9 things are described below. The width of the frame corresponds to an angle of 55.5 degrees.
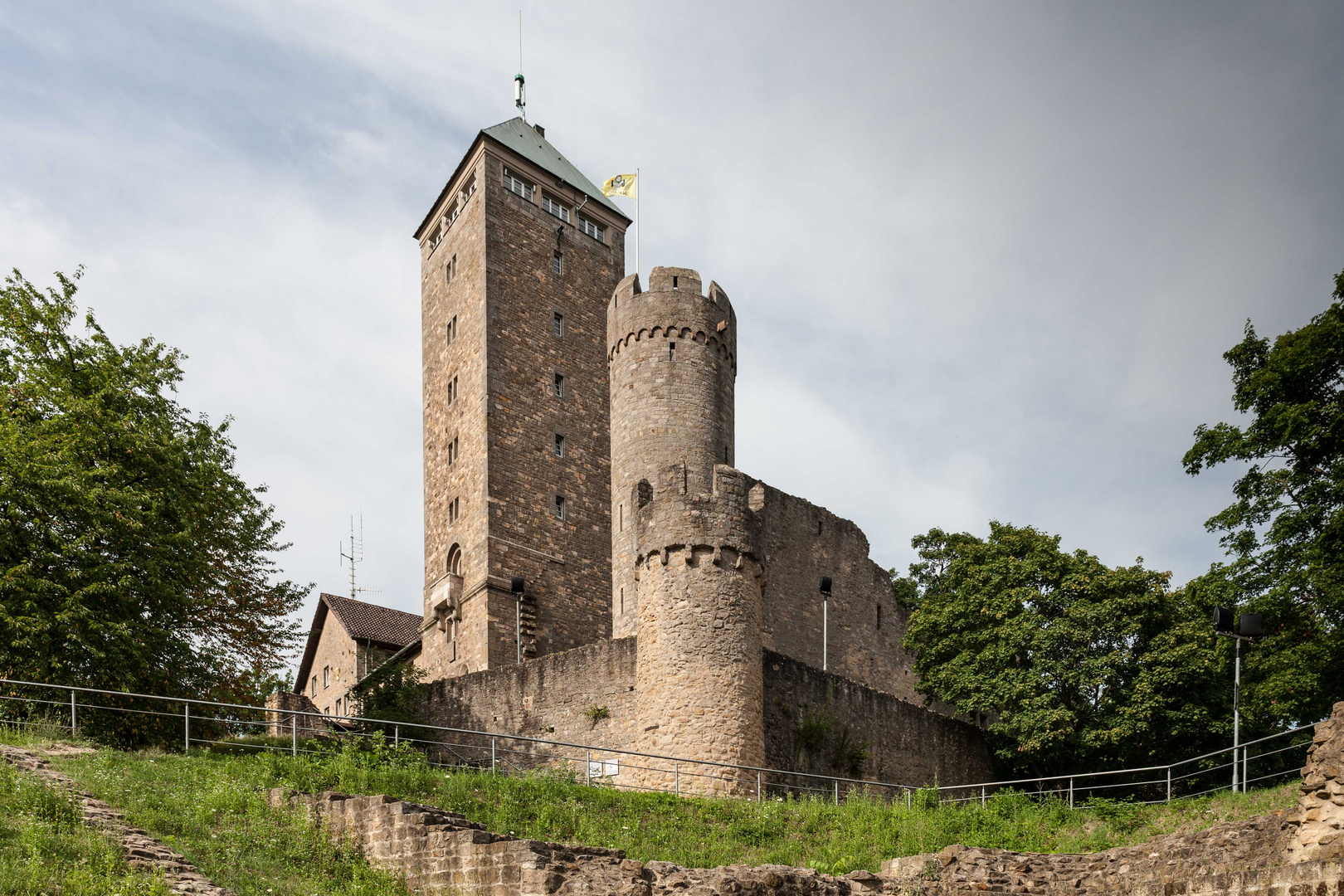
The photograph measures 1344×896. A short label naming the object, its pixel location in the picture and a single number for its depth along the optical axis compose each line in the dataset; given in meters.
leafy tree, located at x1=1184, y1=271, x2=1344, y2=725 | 21.48
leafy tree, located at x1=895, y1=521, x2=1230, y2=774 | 24.84
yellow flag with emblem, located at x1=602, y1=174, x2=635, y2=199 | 42.00
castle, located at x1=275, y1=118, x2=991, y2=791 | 23.48
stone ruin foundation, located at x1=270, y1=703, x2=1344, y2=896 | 12.68
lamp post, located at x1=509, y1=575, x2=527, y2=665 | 32.62
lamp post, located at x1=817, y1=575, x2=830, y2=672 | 31.79
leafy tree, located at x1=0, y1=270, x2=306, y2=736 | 20.22
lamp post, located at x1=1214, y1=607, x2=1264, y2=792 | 20.95
